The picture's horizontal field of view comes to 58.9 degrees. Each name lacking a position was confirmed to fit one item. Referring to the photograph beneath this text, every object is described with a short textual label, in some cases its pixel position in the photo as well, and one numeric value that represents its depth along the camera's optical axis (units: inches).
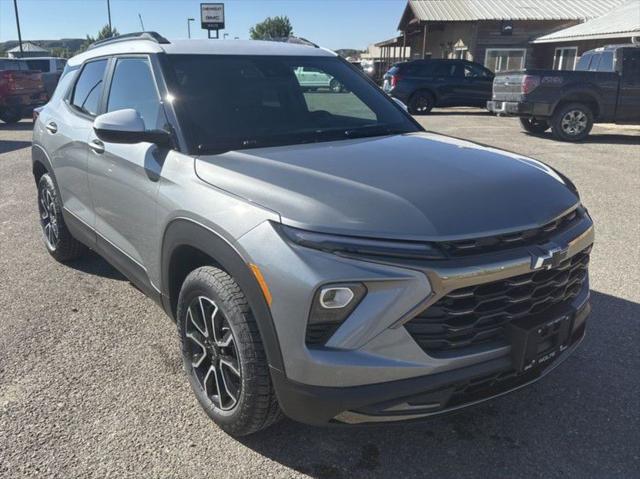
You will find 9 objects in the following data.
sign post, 1871.3
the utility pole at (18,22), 1517.0
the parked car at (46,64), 829.2
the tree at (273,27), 3110.2
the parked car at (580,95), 466.9
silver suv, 82.5
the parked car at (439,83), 749.3
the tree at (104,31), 2527.1
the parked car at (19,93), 625.6
